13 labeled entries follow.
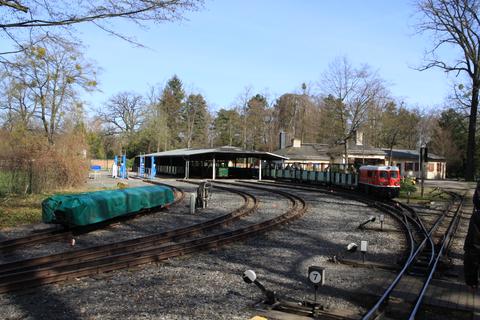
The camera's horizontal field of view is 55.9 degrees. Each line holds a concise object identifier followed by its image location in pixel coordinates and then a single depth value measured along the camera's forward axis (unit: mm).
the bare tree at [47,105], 34156
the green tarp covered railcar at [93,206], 12828
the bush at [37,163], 23641
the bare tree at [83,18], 12195
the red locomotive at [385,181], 25594
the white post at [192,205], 18391
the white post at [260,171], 46444
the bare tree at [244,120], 81375
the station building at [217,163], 45750
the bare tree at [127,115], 81162
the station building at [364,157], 60906
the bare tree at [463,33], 37291
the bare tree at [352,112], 48469
